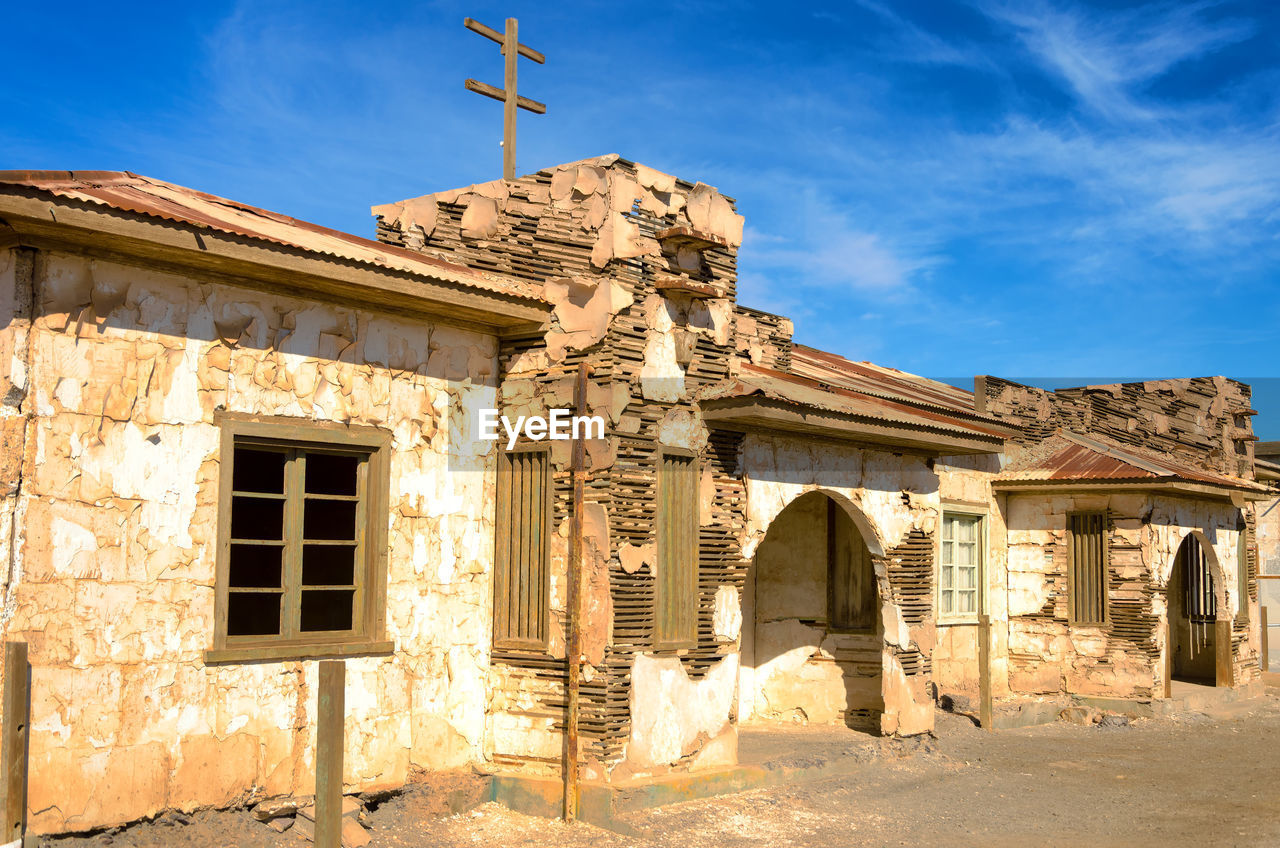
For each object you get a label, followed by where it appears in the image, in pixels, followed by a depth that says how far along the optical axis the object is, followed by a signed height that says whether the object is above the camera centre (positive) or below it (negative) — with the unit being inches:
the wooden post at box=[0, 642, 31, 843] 228.5 -42.3
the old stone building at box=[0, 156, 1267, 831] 249.6 +7.9
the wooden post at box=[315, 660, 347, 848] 197.9 -39.2
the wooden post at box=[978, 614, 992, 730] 483.8 -58.6
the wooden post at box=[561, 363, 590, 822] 308.7 -25.6
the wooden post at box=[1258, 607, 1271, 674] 720.3 -70.6
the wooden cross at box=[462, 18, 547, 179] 412.2 +153.9
